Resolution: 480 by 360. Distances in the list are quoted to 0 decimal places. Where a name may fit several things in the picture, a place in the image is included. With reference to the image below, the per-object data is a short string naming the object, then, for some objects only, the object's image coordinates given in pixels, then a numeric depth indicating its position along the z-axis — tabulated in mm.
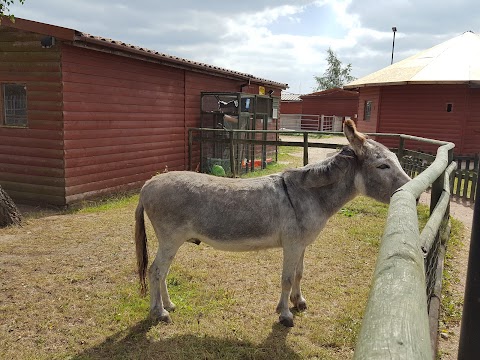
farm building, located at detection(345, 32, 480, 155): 17062
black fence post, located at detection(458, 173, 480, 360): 1823
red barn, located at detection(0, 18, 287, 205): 8031
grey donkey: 3662
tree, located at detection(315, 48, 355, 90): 67375
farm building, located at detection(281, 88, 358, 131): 36531
